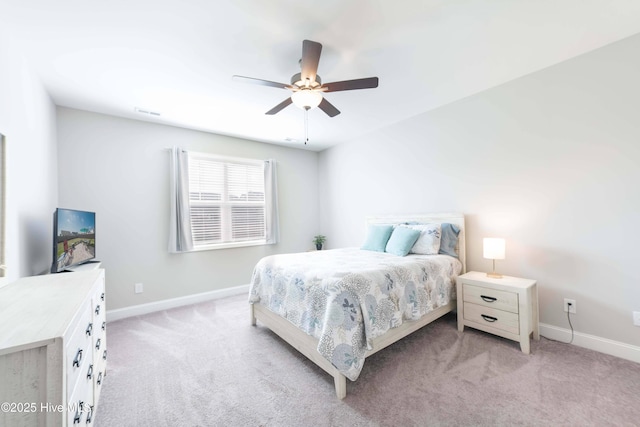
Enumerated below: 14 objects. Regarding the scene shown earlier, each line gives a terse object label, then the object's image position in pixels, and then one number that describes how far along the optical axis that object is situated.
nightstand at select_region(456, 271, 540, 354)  2.17
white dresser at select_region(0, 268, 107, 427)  0.79
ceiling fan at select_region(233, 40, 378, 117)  1.75
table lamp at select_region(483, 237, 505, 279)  2.42
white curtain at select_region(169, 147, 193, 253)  3.48
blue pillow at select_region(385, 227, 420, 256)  2.87
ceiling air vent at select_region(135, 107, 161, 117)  3.02
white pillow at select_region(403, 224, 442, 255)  2.88
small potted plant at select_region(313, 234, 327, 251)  4.80
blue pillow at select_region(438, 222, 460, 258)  2.93
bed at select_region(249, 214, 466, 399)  1.70
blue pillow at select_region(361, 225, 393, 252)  3.20
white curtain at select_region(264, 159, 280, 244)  4.41
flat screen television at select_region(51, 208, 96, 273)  2.04
